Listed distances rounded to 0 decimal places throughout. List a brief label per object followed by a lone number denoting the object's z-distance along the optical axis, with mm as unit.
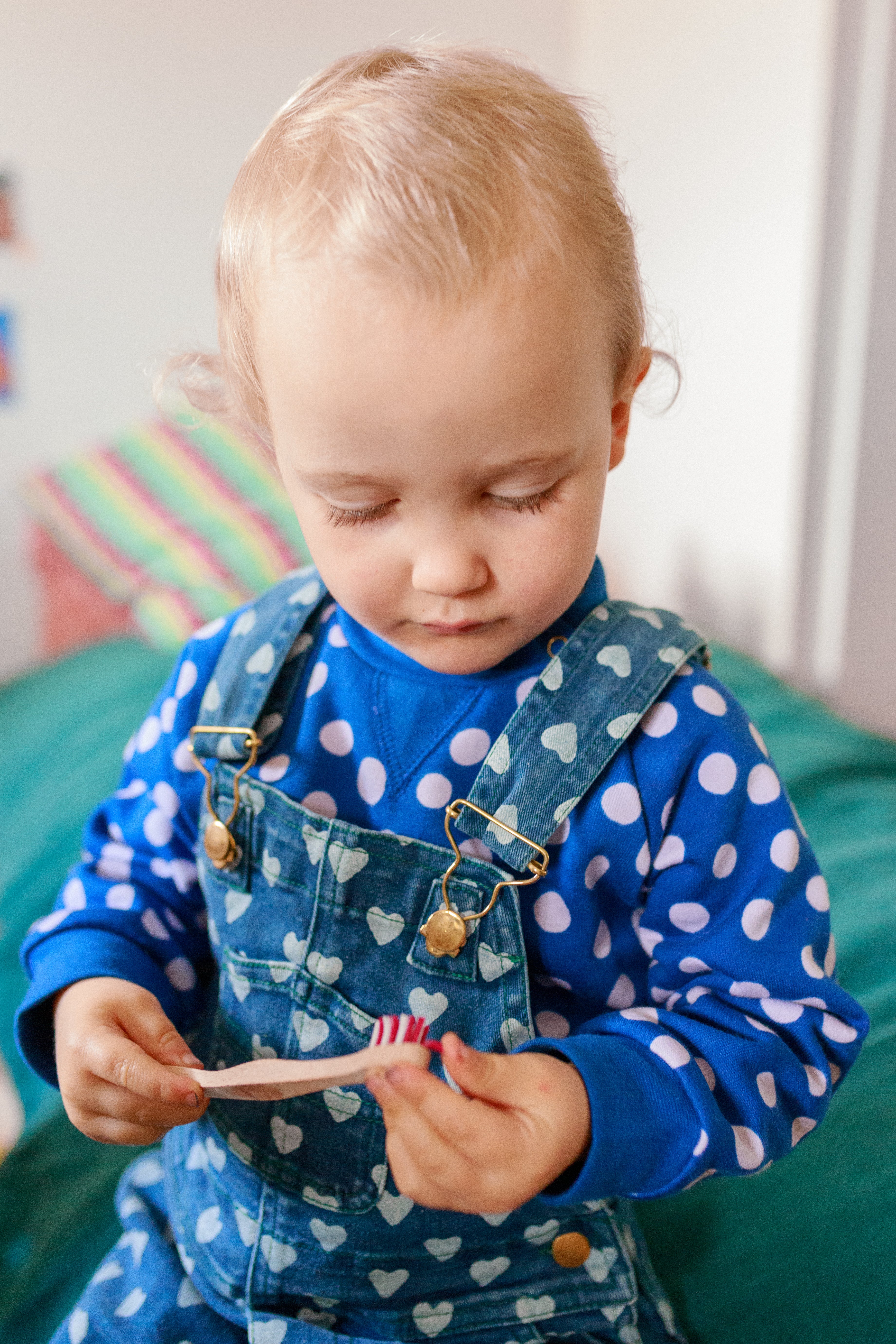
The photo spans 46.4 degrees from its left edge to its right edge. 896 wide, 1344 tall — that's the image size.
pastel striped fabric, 1924
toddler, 471
